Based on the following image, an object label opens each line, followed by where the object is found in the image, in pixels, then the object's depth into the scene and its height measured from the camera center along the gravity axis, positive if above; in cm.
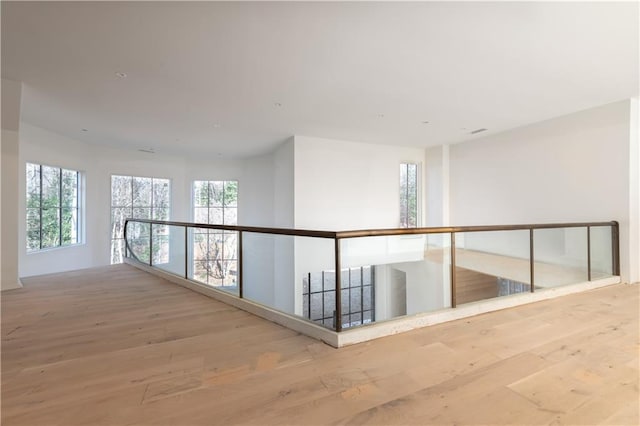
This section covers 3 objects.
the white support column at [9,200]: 390 +18
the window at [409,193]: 796 +55
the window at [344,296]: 263 -119
